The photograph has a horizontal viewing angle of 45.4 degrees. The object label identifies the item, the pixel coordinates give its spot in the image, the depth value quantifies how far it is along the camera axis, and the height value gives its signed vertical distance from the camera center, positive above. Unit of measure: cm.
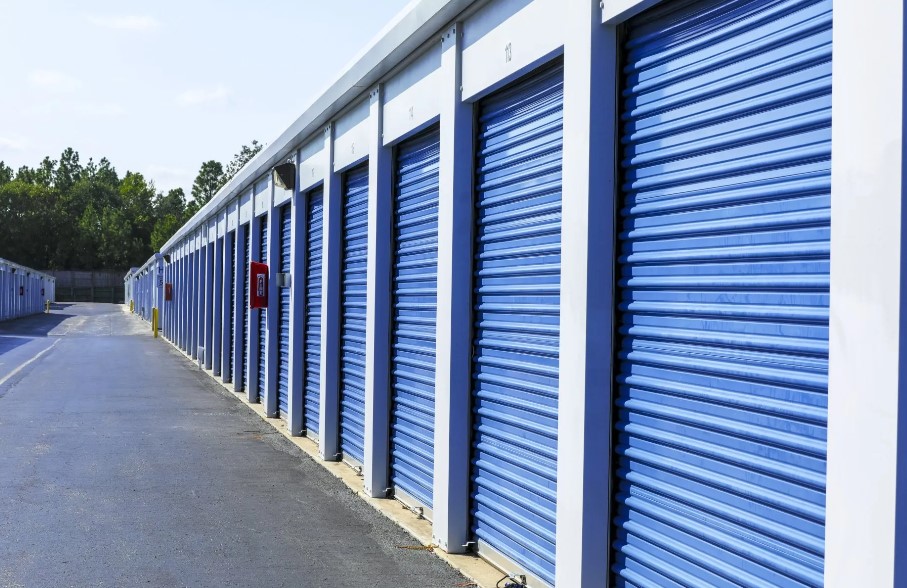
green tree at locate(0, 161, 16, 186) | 16385 +1749
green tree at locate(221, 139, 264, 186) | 12686 +1565
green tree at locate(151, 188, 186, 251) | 12556 +961
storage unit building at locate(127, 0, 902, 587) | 409 +0
